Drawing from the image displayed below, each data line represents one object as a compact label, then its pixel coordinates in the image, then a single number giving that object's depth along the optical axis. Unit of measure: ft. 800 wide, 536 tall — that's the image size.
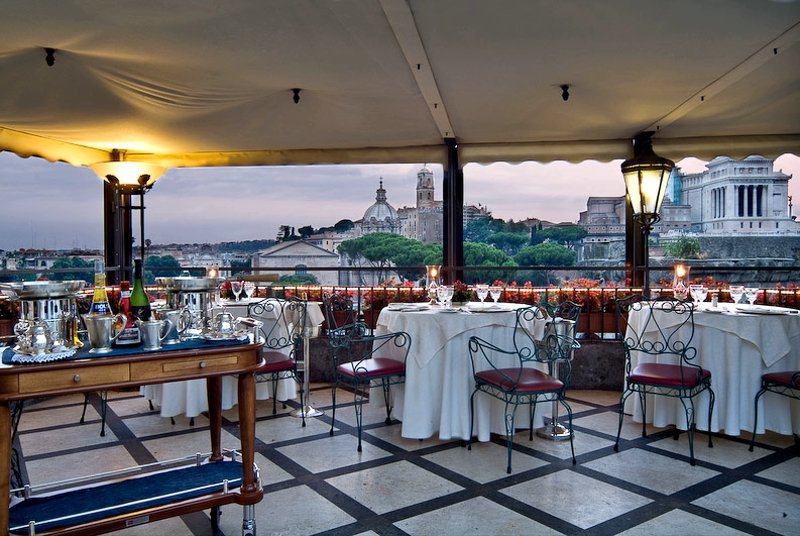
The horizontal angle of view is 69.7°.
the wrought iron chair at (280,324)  15.37
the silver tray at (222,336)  7.70
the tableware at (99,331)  6.86
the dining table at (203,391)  14.08
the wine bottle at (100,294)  7.26
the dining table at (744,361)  12.44
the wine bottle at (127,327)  7.22
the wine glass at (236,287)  16.14
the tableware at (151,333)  7.07
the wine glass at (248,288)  16.90
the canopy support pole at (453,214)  21.02
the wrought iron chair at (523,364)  11.36
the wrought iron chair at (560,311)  12.72
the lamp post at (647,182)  12.45
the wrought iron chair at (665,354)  11.98
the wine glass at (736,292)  14.60
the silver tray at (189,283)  7.84
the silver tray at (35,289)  6.33
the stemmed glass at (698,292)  14.67
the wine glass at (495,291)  14.55
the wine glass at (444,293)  13.80
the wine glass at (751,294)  14.30
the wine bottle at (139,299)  7.89
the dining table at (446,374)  12.56
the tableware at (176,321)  7.64
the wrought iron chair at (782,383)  11.62
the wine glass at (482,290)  14.36
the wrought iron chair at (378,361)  12.53
